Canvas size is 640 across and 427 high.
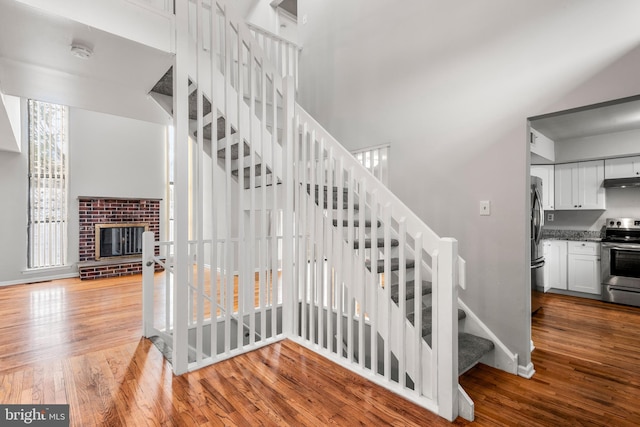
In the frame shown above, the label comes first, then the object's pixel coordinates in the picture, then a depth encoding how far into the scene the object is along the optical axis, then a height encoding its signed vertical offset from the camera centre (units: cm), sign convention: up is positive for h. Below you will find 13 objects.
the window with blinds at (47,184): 535 +54
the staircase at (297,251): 190 -28
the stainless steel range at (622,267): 407 -72
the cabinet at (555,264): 477 -79
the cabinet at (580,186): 471 +45
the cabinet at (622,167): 434 +67
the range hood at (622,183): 430 +45
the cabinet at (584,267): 445 -79
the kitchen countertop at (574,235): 475 -35
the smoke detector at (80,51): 213 +116
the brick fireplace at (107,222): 572 -16
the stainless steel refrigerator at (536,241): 356 -33
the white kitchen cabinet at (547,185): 512 +48
